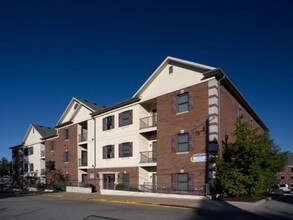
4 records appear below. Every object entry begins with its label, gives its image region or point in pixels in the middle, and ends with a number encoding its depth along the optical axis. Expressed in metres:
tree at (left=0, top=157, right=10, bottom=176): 58.75
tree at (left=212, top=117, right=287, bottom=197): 14.92
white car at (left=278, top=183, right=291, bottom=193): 35.51
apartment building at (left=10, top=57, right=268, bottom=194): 18.07
